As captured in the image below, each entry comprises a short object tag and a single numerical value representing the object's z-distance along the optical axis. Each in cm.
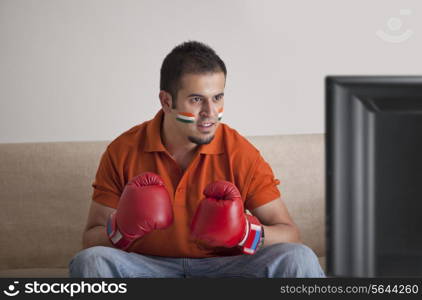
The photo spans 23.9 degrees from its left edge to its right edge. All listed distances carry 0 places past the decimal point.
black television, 144
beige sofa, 298
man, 239
